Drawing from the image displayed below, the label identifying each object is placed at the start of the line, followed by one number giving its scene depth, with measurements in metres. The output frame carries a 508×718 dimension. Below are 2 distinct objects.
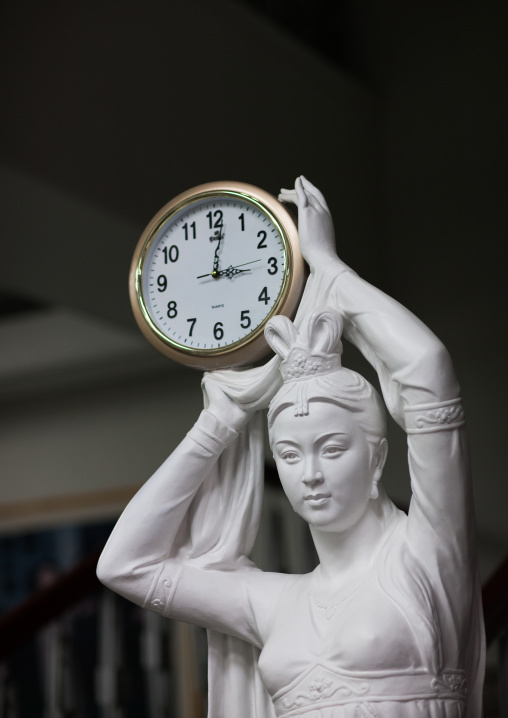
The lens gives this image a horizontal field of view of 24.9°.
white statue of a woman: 2.67
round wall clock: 3.04
